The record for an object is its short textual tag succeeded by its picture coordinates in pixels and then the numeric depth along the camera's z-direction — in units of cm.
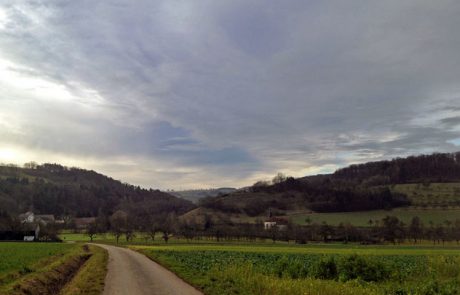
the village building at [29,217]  18212
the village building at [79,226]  19080
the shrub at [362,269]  3195
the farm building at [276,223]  16296
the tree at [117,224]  14673
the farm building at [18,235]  12500
